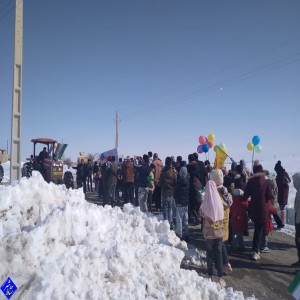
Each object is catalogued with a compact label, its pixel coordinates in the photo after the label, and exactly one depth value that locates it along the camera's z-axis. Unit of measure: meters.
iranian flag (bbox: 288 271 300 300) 2.64
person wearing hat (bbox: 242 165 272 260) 6.43
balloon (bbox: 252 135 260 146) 13.03
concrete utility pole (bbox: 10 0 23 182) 8.68
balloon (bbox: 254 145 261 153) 13.33
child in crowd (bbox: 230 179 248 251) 6.96
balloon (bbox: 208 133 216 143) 15.28
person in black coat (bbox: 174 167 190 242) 7.28
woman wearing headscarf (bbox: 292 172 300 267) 6.11
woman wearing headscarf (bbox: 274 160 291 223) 9.69
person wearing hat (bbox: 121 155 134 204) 11.18
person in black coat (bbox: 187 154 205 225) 8.77
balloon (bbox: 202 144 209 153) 14.98
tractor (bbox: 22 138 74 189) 15.73
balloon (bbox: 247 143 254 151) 13.55
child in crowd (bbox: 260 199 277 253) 6.69
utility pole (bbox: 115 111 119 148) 33.53
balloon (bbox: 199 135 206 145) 15.48
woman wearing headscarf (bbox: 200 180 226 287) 5.25
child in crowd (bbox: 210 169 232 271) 5.61
